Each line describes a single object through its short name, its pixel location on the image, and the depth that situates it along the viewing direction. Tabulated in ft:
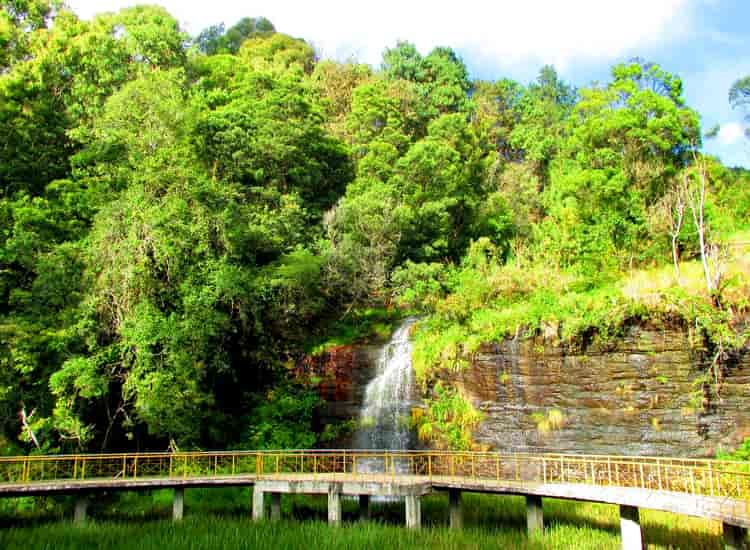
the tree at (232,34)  189.16
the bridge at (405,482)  35.40
